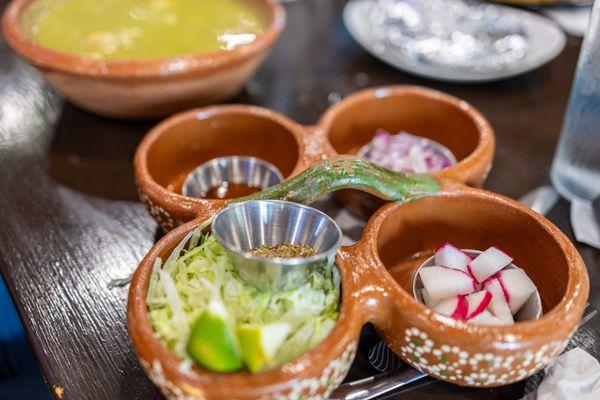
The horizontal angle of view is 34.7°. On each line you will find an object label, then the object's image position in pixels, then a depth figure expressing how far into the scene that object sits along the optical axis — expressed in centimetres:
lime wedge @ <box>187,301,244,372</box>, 45
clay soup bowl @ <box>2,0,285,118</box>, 62
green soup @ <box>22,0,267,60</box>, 69
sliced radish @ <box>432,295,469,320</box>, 50
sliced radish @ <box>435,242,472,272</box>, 53
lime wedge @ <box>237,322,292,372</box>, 45
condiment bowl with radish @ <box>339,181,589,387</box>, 47
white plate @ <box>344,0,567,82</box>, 72
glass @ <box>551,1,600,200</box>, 59
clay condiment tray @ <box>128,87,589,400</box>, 46
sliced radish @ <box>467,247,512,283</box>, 53
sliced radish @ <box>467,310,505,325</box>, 49
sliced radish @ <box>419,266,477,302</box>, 52
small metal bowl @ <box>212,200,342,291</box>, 50
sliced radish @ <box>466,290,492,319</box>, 50
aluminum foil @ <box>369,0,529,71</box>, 75
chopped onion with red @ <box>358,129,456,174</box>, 62
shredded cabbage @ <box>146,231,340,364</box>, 47
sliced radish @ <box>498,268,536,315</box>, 51
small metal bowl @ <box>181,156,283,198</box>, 62
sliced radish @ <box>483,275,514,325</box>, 51
